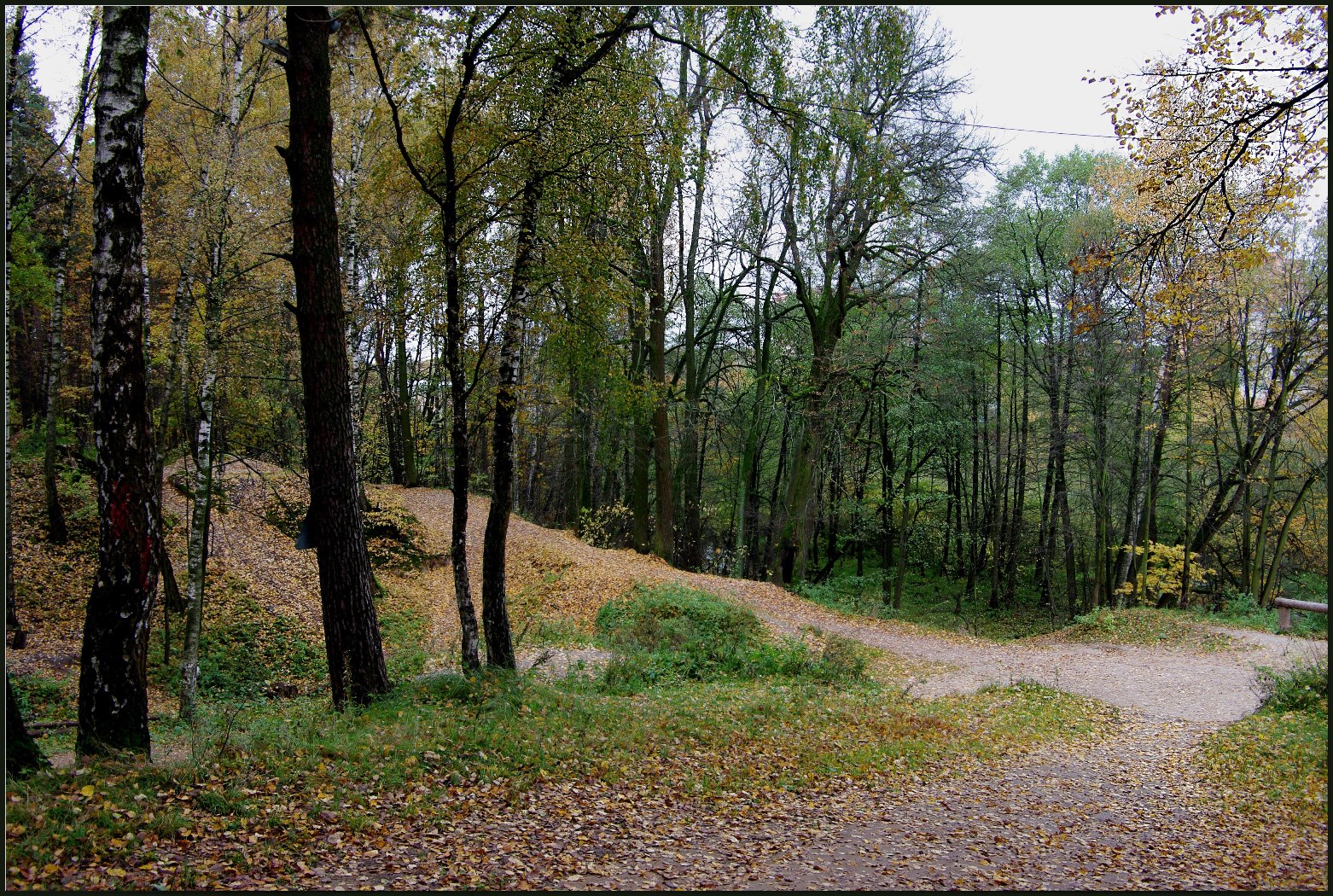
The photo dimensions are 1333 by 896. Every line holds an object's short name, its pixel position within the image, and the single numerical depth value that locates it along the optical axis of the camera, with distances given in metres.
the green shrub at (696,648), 11.09
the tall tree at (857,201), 13.72
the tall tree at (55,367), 12.12
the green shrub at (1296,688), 8.31
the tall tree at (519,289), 7.96
